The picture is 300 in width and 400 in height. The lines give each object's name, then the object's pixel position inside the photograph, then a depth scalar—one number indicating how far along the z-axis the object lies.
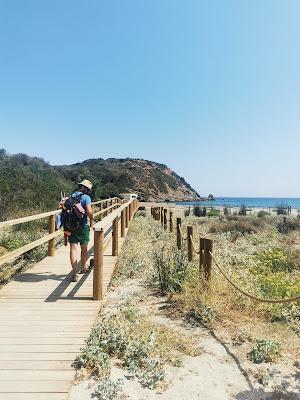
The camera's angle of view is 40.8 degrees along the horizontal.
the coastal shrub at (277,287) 6.79
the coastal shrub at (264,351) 4.43
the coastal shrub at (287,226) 20.16
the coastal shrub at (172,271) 6.86
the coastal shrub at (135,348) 3.95
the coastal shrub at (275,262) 9.73
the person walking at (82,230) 6.94
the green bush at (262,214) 34.83
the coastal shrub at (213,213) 34.53
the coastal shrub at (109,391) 3.49
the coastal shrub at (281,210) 40.06
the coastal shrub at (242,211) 36.78
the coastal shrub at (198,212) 35.62
